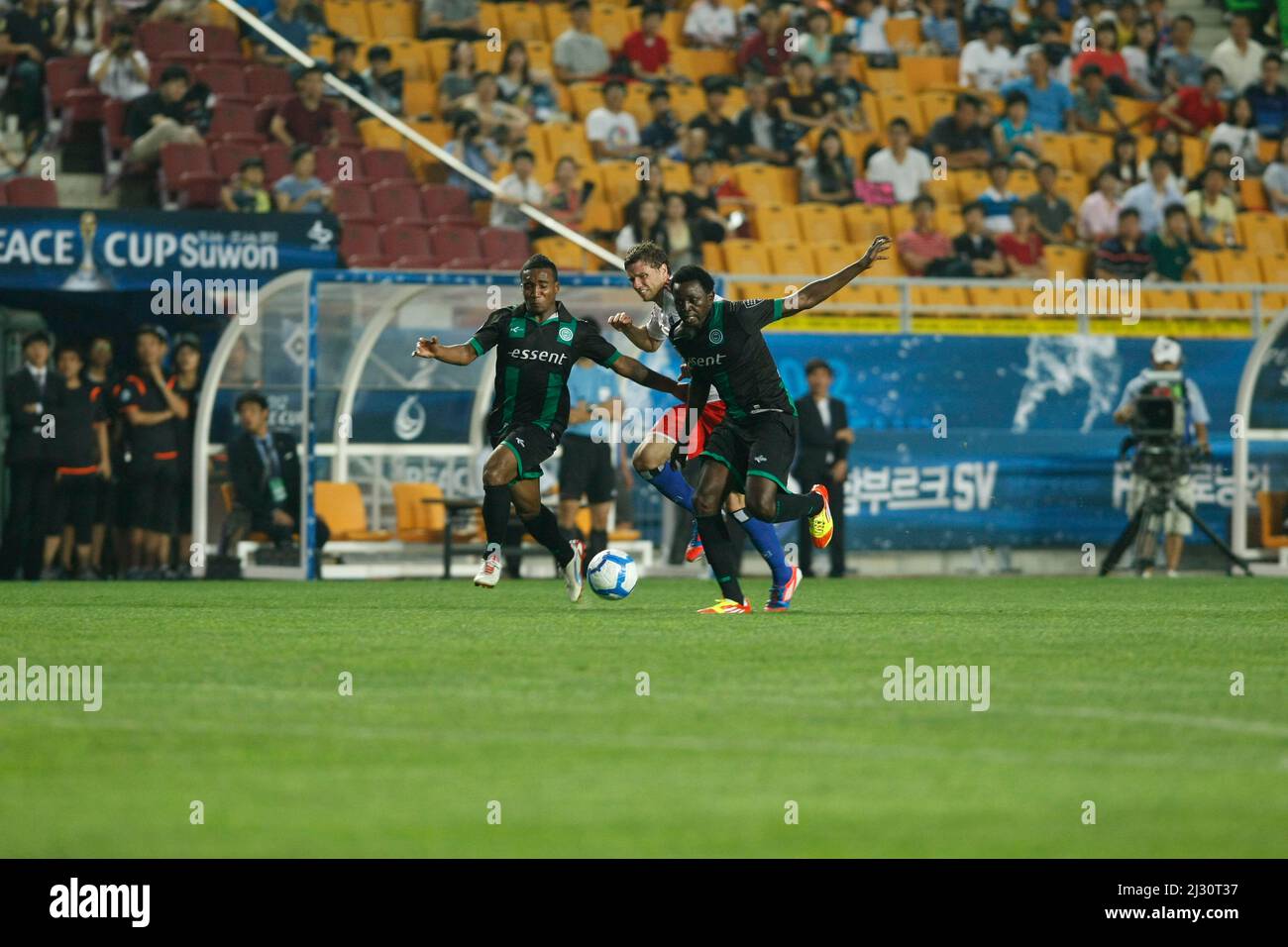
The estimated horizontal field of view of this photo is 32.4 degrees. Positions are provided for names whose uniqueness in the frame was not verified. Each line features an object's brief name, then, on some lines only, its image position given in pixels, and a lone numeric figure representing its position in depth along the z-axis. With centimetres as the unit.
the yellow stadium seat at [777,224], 2483
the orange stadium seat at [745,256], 2397
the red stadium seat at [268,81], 2269
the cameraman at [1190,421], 2184
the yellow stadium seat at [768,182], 2550
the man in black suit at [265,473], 2052
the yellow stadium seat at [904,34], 2858
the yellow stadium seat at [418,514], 2131
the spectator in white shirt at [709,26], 2714
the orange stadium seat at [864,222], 2517
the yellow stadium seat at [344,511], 2123
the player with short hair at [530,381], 1459
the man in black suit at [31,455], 1989
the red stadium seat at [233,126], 2192
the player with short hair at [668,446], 1345
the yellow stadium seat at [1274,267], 2675
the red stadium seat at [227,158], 2152
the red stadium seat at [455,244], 2264
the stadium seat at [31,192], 2050
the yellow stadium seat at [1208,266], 2622
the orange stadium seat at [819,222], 2500
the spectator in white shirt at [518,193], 2305
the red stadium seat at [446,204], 2308
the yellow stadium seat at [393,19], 2531
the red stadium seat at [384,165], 2292
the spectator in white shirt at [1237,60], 2909
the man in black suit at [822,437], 2136
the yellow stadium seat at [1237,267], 2644
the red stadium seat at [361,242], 2222
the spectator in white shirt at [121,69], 2131
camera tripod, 2153
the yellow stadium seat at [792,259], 2430
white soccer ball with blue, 1471
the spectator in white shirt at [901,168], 2573
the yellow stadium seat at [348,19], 2491
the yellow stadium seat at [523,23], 2625
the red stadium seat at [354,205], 2234
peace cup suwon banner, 1973
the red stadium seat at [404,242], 2247
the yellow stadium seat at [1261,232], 2698
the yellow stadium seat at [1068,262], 2553
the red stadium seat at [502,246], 2269
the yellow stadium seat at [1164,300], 2570
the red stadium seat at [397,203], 2272
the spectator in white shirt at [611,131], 2477
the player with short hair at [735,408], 1362
